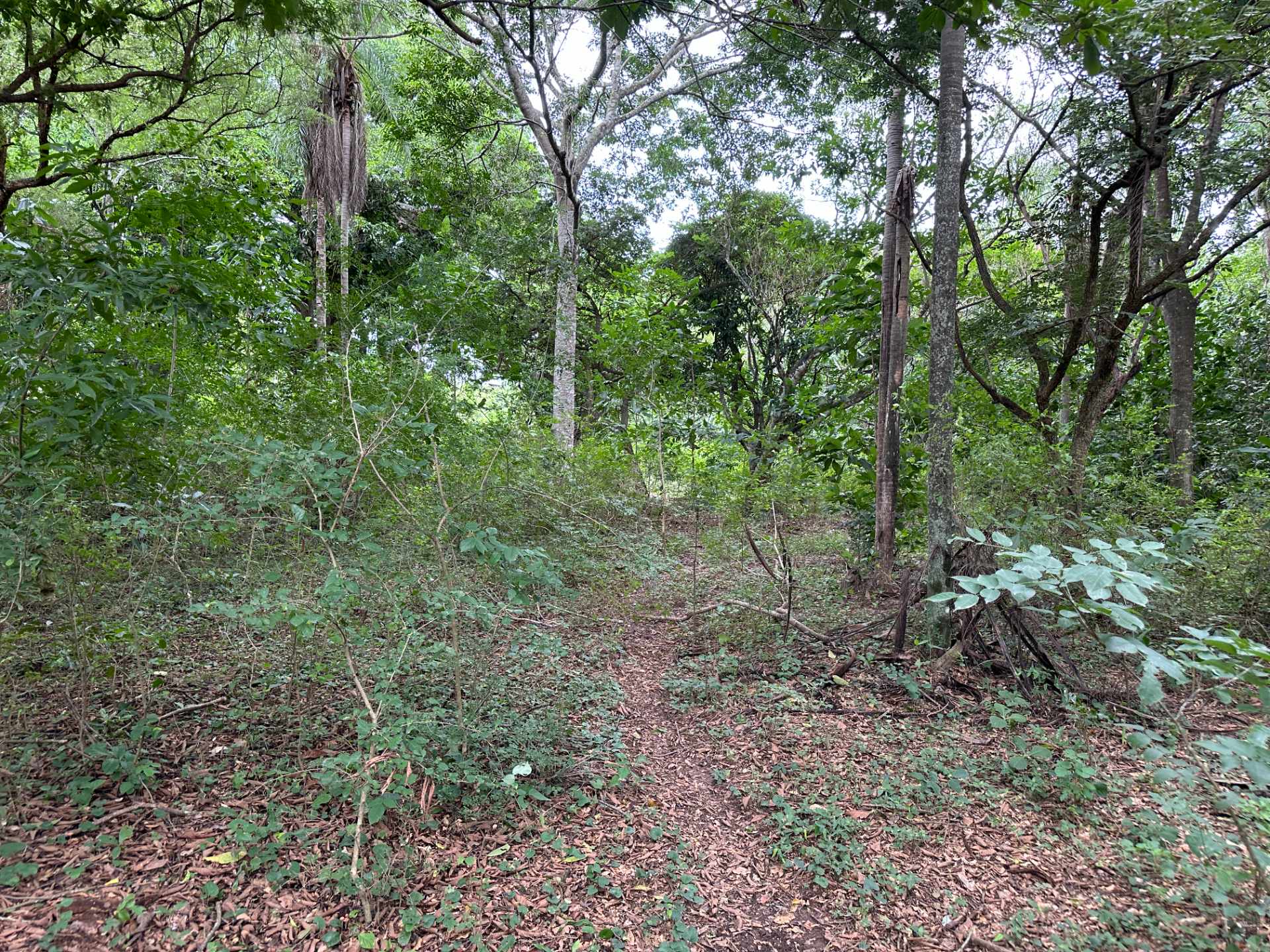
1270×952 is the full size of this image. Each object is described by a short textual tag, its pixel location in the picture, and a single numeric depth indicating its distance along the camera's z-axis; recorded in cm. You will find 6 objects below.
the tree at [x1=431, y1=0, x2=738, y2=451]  795
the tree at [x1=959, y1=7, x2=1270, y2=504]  479
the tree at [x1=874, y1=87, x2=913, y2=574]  537
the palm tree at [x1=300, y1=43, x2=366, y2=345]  925
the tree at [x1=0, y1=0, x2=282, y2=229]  298
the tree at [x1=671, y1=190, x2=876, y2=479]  1065
